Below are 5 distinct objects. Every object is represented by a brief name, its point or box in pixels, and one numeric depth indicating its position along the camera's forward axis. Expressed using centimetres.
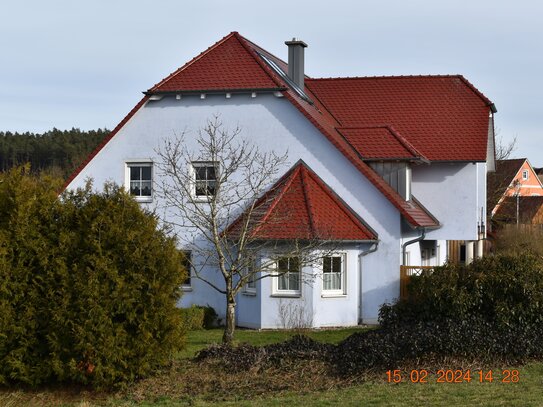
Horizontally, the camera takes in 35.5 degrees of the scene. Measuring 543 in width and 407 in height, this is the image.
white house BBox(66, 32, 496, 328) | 2478
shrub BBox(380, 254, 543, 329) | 1584
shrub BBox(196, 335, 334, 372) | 1479
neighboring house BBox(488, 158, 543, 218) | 5352
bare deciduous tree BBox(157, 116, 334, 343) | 2422
